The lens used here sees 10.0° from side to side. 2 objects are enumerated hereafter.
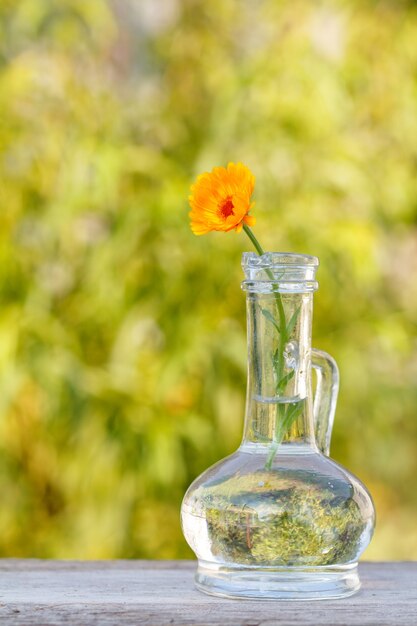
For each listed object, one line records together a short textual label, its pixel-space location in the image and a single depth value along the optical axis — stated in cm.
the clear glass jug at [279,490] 116
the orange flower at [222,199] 116
